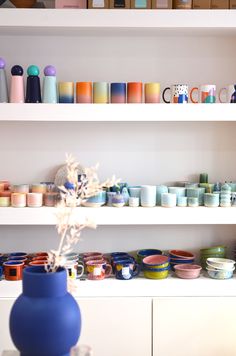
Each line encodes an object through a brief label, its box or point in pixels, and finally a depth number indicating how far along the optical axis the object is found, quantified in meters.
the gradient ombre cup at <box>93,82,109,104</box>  2.44
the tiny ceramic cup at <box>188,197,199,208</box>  2.49
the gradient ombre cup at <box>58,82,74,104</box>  2.44
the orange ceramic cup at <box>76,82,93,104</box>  2.44
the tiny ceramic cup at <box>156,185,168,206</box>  2.52
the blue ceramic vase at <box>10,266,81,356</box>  1.28
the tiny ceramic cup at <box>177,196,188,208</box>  2.49
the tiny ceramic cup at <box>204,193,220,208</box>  2.47
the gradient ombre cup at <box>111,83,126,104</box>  2.44
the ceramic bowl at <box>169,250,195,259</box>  2.66
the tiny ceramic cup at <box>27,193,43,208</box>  2.46
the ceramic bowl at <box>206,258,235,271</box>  2.48
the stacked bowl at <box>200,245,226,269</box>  2.63
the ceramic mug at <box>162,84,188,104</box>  2.44
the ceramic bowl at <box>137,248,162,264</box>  2.67
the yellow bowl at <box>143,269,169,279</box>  2.48
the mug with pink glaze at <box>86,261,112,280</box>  2.48
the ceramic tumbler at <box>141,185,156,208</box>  2.47
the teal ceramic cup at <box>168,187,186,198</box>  2.52
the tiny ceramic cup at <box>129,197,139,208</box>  2.49
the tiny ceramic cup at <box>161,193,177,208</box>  2.46
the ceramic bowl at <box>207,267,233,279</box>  2.48
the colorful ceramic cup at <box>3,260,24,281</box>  2.46
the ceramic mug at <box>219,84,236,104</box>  2.46
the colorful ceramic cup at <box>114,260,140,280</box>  2.48
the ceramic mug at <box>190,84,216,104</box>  2.45
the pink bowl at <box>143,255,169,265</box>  2.57
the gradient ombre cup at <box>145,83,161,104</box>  2.45
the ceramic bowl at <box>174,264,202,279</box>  2.48
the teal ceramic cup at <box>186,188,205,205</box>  2.51
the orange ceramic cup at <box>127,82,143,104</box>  2.44
